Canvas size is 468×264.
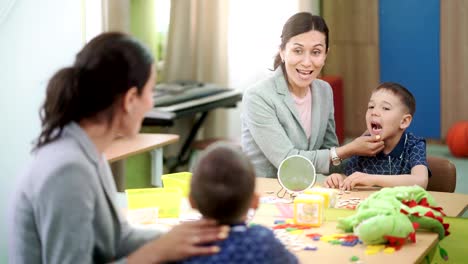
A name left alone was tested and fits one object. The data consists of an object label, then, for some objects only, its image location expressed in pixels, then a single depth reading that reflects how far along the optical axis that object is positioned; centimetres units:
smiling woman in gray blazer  437
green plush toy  351
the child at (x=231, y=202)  301
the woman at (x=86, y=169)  303
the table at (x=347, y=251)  344
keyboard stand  595
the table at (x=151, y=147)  505
